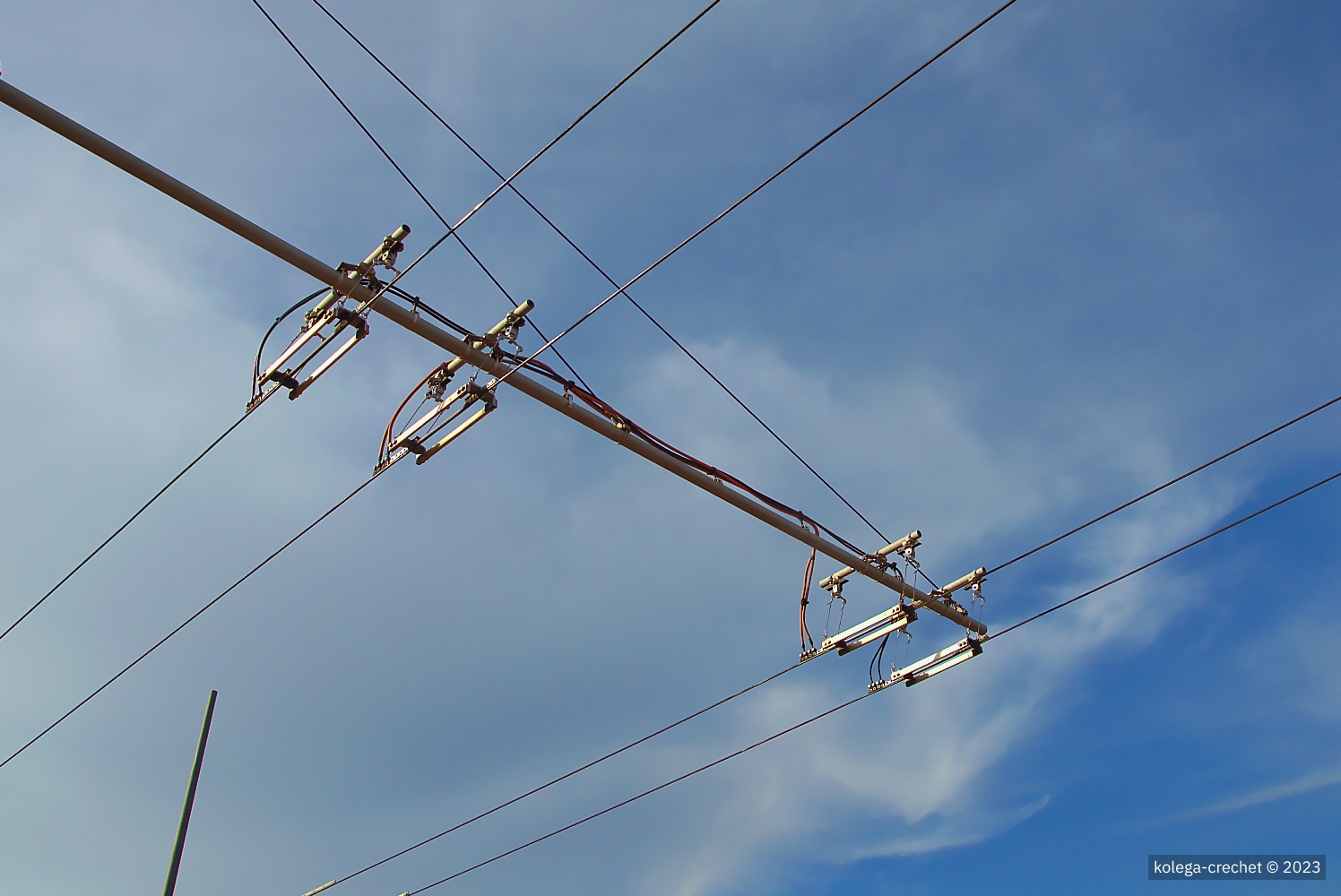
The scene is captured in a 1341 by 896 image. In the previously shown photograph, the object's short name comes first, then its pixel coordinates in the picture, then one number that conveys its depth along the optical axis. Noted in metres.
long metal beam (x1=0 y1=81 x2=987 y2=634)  7.65
